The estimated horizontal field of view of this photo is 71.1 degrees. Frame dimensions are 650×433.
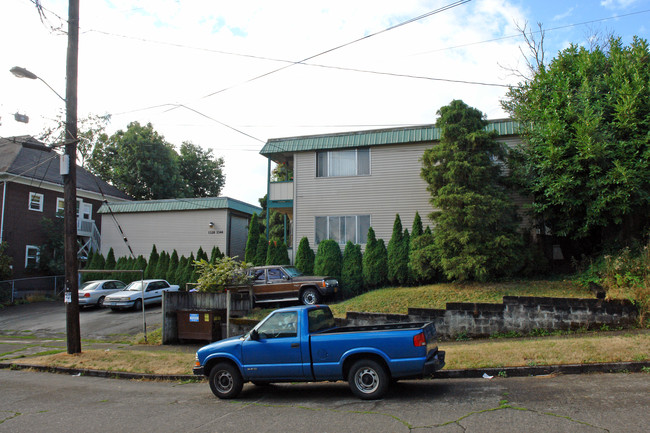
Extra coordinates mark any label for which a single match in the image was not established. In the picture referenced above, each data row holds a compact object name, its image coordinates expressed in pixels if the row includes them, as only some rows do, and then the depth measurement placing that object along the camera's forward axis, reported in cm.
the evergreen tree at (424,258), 1583
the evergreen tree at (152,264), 2562
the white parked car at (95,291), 2175
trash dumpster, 1362
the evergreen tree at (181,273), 2472
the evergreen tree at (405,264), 1791
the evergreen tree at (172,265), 2534
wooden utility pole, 1202
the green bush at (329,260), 1939
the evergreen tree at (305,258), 2019
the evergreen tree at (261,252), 2123
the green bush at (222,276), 1502
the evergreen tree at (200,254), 2492
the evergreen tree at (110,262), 2761
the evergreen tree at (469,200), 1466
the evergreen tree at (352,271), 1889
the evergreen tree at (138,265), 2583
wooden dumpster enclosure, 1369
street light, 1099
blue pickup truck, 679
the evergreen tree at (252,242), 2145
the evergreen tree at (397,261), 1795
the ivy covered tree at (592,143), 1300
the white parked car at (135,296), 2058
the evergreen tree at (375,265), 1850
